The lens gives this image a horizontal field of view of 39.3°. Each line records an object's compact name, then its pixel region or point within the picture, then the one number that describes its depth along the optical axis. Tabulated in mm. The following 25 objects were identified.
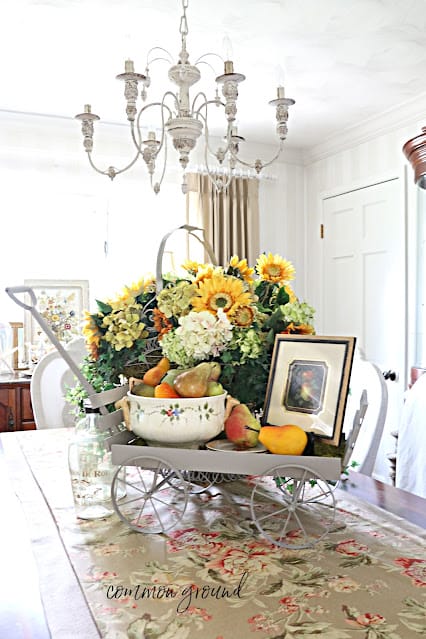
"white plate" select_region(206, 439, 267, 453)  1079
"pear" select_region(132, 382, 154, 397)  1139
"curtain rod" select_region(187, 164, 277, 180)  4332
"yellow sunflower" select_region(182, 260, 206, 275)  1352
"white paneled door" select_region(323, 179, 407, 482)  3914
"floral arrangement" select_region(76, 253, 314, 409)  1164
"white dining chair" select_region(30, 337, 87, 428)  2404
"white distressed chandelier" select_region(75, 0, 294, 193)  1890
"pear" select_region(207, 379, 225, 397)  1104
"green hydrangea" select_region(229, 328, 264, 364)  1174
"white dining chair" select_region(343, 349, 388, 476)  1677
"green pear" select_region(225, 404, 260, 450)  1092
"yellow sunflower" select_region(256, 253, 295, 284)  1337
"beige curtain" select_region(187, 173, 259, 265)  4363
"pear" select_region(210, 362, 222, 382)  1139
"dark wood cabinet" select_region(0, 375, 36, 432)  3635
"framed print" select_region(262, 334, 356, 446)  1062
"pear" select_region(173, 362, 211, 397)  1085
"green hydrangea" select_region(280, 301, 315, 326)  1233
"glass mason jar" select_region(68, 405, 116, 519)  1190
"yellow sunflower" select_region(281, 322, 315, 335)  1240
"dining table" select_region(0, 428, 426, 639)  749
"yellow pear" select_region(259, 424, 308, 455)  1036
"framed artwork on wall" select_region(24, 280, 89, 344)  4184
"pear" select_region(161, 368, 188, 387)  1118
